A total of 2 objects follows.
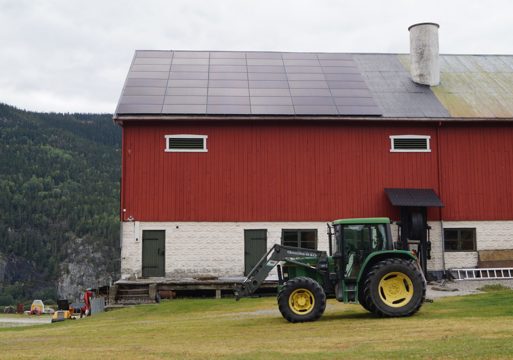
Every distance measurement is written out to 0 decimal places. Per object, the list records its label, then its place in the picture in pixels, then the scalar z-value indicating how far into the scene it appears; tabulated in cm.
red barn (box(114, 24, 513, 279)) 2511
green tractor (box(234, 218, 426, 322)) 1363
